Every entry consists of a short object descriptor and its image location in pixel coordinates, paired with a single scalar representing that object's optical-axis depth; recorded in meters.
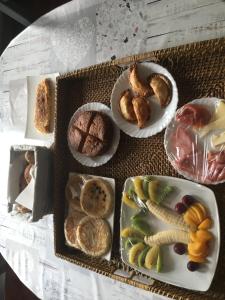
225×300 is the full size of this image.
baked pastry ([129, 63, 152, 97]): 0.87
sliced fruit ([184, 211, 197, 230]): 0.77
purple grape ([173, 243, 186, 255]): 0.79
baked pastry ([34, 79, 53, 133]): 1.18
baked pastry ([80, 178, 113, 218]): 0.94
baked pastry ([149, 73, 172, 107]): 0.84
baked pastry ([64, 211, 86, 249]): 1.02
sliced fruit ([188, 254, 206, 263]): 0.74
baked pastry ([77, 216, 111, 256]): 0.94
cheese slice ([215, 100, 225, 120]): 0.74
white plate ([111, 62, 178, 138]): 0.84
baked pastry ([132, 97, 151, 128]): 0.87
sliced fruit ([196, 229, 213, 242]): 0.74
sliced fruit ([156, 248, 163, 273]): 0.81
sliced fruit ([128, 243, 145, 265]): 0.85
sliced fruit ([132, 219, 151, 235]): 0.85
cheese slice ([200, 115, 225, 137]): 0.74
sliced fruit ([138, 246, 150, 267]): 0.84
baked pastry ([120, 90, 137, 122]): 0.90
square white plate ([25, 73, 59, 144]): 1.21
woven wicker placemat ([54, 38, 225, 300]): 0.77
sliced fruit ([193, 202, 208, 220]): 0.76
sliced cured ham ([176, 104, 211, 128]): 0.77
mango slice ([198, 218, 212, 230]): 0.75
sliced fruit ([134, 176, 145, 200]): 0.86
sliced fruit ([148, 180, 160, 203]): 0.83
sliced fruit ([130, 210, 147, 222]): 0.87
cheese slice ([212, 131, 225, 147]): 0.73
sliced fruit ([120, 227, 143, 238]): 0.87
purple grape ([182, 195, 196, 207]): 0.78
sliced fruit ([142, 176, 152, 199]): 0.85
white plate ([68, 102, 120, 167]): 0.95
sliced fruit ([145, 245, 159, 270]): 0.82
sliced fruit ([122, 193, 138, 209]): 0.88
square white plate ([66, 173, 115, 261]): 0.93
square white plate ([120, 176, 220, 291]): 0.74
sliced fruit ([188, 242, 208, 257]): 0.74
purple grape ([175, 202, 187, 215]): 0.79
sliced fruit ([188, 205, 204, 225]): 0.76
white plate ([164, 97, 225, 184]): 0.76
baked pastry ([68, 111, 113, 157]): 0.95
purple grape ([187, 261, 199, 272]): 0.75
